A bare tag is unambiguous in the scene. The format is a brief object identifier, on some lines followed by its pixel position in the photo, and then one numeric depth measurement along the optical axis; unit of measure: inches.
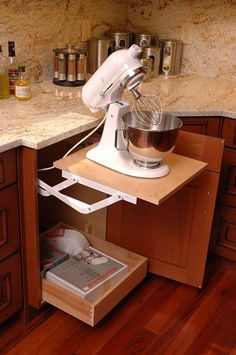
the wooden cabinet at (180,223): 70.9
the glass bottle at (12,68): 80.3
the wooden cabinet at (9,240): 61.7
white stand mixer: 60.2
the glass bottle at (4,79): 79.4
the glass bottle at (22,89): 79.5
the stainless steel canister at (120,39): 102.5
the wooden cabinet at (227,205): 82.0
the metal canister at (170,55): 104.4
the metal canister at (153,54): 101.2
